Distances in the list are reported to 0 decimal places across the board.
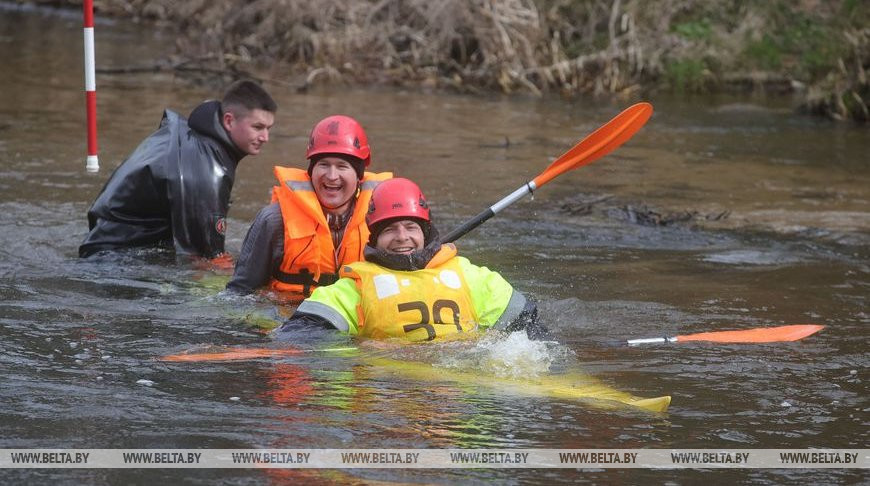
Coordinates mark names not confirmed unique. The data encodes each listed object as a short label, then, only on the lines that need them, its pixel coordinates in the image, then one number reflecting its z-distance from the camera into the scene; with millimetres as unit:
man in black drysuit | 15281
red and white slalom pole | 17234
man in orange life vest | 13586
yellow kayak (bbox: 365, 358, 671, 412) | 11016
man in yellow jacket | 11773
